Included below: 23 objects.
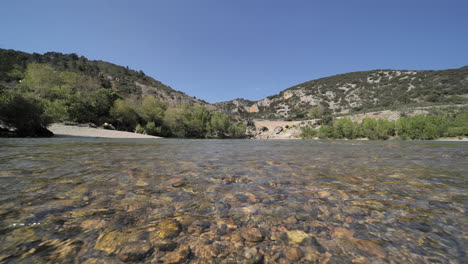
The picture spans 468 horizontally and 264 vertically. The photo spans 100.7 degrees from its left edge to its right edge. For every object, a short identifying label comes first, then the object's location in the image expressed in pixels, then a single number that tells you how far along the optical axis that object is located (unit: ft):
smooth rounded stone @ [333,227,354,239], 5.40
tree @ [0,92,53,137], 66.33
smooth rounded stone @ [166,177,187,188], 10.47
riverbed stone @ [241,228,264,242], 5.24
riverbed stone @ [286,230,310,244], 5.24
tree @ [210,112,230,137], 180.65
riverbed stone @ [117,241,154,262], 4.28
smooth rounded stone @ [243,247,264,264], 4.33
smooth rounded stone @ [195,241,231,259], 4.48
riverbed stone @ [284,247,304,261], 4.44
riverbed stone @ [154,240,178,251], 4.72
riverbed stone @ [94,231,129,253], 4.65
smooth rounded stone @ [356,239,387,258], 4.59
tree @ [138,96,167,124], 157.46
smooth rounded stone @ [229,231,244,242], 5.19
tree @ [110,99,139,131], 145.28
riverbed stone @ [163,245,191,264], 4.26
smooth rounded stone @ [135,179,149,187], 10.20
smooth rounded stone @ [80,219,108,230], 5.64
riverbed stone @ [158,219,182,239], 5.40
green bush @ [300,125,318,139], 170.50
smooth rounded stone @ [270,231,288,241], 5.26
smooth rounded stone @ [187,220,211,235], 5.62
